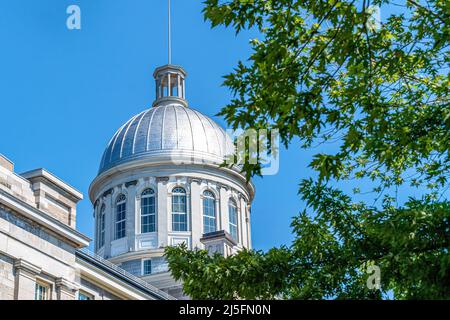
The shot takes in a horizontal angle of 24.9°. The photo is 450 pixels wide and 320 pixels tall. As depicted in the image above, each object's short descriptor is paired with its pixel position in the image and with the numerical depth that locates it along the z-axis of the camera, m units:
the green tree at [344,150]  15.19
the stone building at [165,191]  61.84
